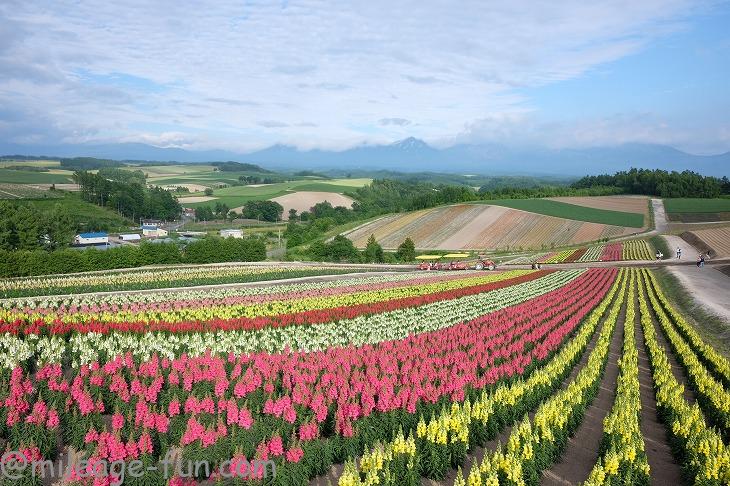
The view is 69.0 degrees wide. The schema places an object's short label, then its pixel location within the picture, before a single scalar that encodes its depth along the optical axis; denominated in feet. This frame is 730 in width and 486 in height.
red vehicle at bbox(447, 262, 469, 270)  179.50
